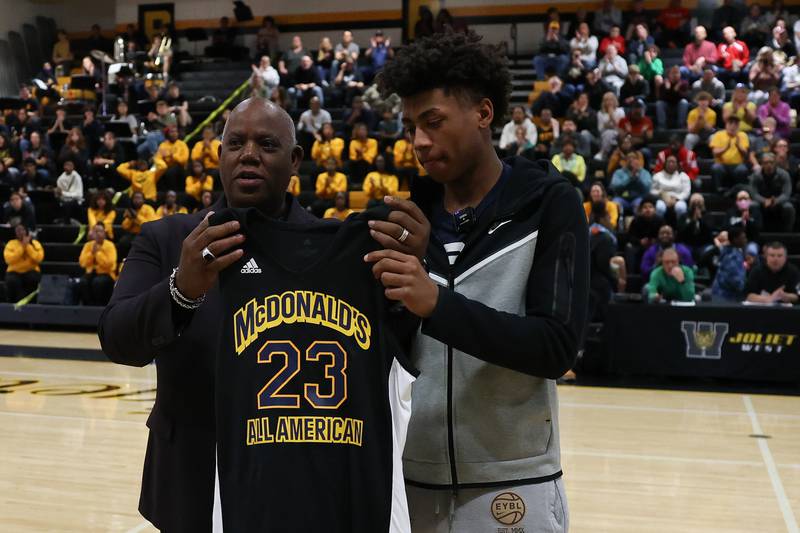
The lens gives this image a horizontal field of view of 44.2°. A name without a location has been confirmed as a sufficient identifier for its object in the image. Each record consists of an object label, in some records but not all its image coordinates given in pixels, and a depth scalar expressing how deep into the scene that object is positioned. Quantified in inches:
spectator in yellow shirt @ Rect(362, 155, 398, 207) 561.0
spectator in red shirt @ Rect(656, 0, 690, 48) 710.5
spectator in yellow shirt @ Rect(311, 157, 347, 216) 577.3
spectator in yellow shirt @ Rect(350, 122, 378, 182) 602.9
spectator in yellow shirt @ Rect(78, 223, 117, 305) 547.5
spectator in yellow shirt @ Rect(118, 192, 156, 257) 583.5
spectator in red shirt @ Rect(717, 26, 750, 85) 629.0
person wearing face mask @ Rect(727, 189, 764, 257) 458.9
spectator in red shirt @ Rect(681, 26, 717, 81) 641.6
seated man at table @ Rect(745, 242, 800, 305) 407.5
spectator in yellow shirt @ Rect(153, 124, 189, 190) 645.3
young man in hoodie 78.7
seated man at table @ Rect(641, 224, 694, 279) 446.3
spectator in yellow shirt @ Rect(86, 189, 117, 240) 597.6
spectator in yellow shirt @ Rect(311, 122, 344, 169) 620.4
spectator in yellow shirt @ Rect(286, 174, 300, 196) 554.0
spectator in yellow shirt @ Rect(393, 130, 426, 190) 573.6
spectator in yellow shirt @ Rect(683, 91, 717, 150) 571.2
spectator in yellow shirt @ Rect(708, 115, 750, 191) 529.3
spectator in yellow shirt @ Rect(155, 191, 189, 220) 565.0
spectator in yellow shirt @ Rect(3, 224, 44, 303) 572.4
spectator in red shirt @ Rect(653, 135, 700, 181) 529.2
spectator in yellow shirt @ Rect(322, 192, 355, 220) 534.3
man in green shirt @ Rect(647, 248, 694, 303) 410.6
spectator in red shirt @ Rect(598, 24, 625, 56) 667.4
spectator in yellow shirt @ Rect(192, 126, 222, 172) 635.5
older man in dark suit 87.7
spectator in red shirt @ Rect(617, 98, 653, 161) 568.4
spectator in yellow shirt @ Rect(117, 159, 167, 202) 631.2
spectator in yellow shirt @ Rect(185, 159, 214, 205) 603.5
